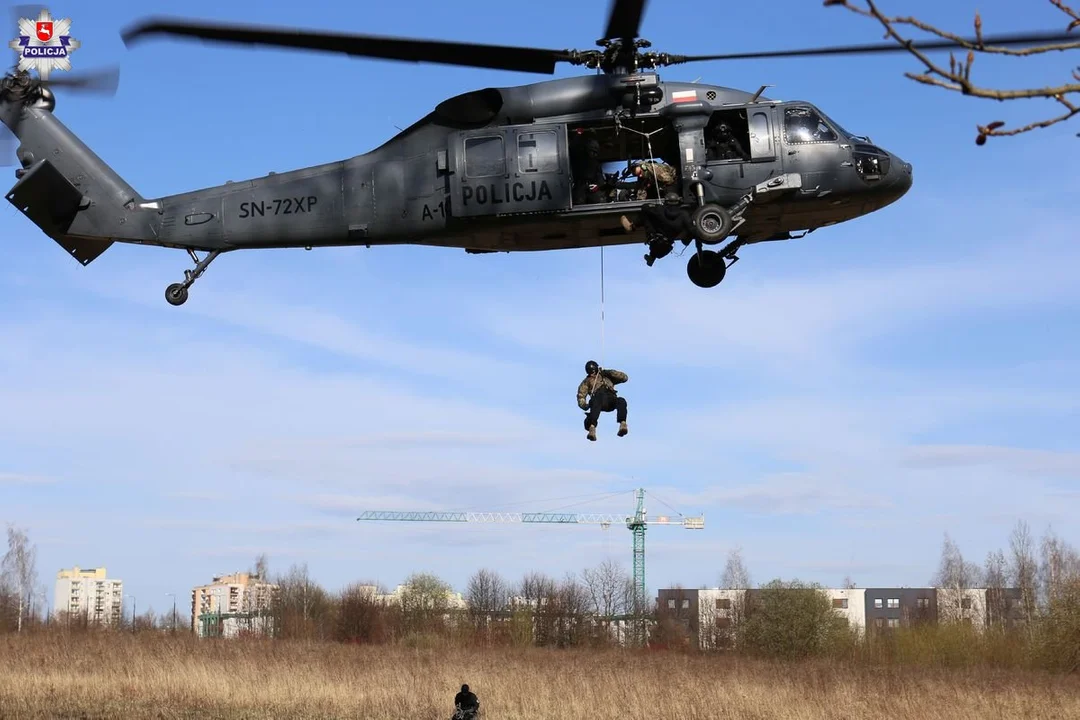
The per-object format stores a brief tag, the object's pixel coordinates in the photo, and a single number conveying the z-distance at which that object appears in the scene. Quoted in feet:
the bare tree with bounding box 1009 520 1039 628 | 227.65
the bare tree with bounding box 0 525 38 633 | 330.95
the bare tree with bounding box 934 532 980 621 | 324.60
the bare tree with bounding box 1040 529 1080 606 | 255.82
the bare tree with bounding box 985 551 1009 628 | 285.66
